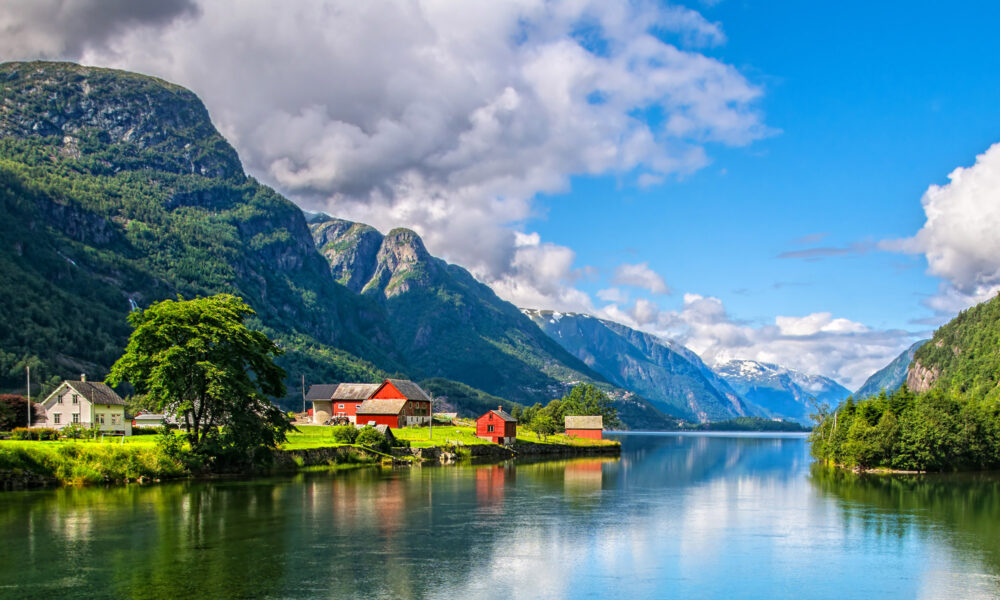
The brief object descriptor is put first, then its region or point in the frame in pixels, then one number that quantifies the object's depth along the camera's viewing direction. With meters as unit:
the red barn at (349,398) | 139.12
